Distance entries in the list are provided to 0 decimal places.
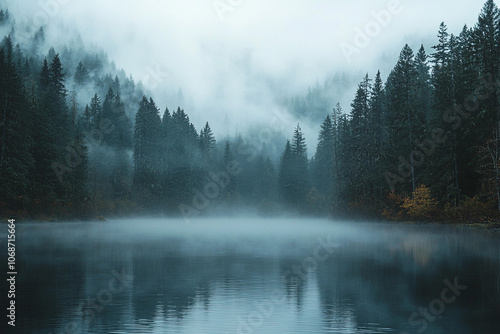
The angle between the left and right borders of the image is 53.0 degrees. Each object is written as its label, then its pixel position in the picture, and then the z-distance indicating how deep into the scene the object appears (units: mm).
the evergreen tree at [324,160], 141875
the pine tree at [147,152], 115812
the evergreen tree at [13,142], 60375
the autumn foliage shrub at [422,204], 62156
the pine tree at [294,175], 128125
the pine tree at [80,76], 193000
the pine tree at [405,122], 71500
